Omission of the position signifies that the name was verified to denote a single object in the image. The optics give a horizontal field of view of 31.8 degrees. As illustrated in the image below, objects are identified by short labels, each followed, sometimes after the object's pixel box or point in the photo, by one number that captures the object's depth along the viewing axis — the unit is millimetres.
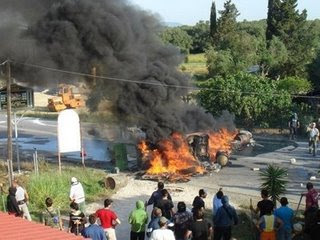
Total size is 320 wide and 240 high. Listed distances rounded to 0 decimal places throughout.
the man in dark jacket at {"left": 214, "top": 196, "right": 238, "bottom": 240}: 10703
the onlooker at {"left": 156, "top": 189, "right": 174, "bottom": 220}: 11055
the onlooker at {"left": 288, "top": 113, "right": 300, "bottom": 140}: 26450
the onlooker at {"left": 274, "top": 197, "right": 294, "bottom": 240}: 10359
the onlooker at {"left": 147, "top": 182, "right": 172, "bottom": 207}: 11479
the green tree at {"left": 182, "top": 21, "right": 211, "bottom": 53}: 64188
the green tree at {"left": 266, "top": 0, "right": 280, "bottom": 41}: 44719
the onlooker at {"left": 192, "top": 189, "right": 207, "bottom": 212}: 10867
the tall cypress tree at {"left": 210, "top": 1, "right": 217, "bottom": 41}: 53075
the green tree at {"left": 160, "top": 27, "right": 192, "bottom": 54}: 58675
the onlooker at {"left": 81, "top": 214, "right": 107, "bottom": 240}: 9211
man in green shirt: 10641
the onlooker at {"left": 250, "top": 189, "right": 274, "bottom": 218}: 10273
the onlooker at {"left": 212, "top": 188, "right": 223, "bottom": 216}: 10945
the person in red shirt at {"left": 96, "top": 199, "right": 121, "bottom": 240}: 10547
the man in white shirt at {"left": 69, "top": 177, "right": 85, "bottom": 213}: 13250
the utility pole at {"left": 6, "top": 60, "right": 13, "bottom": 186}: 17639
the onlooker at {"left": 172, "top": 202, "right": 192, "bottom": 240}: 10125
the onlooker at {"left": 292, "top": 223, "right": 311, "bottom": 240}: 11045
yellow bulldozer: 34781
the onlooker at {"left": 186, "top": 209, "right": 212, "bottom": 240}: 9469
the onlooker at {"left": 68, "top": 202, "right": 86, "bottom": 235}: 11023
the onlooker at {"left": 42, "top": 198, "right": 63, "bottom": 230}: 11792
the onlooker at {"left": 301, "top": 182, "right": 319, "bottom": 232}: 10414
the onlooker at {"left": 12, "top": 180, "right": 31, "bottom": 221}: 12820
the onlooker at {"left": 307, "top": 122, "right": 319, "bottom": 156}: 22344
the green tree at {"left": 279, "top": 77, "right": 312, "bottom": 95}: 33616
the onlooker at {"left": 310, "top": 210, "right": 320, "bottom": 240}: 9797
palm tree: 13766
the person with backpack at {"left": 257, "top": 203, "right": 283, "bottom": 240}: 9969
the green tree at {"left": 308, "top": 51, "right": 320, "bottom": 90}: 36250
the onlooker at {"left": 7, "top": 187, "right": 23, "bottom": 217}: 12320
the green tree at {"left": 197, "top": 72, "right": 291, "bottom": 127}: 28453
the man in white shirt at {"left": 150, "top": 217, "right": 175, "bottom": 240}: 8688
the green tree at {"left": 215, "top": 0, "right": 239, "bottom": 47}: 48591
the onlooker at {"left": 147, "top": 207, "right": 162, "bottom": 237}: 9480
